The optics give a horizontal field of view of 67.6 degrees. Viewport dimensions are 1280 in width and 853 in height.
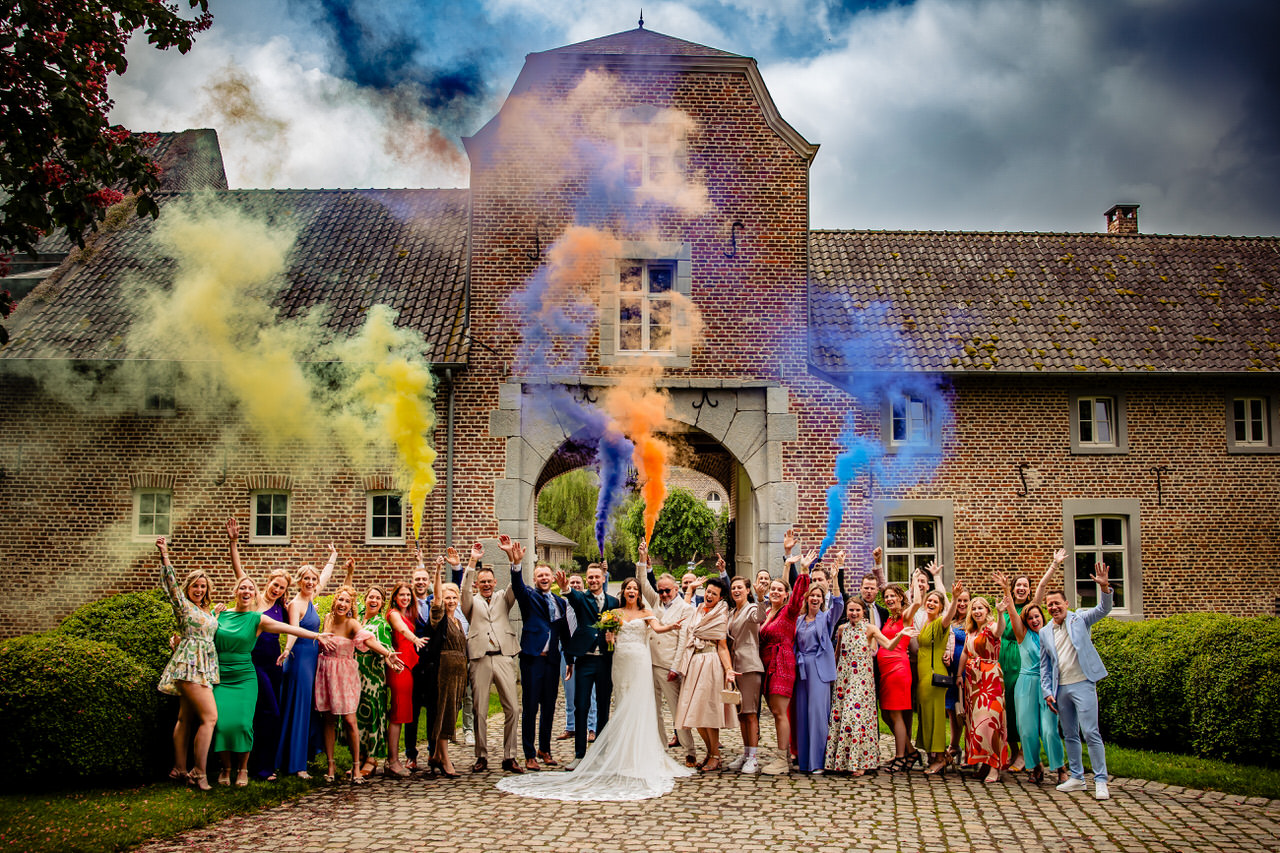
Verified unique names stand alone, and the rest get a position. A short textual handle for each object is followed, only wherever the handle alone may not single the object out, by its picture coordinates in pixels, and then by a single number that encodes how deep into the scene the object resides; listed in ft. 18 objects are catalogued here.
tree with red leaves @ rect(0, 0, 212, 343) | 23.40
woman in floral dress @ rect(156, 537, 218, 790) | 25.84
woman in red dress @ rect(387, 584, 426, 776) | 28.84
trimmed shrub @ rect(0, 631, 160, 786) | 24.89
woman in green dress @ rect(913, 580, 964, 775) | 29.94
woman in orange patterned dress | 28.89
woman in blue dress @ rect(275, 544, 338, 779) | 27.58
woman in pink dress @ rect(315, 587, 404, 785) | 27.71
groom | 30.83
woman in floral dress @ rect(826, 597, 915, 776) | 29.32
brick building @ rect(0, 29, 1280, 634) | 50.62
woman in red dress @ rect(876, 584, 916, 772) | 30.01
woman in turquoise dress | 28.53
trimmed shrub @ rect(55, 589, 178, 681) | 28.68
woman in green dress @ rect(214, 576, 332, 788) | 26.27
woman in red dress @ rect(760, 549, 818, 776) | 30.01
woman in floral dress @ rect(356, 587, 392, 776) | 29.01
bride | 27.07
